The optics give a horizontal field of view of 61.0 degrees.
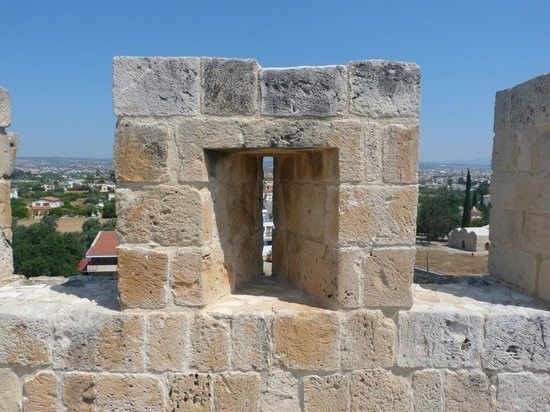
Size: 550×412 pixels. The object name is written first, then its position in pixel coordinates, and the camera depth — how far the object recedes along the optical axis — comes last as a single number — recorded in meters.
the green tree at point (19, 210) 41.09
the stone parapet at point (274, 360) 2.66
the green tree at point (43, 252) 15.00
